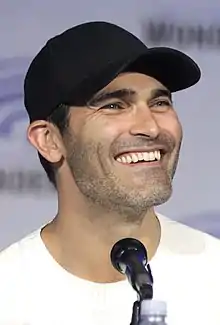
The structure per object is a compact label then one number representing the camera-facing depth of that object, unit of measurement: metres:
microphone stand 4.69
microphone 4.70
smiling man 4.95
